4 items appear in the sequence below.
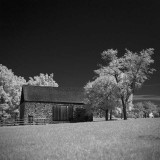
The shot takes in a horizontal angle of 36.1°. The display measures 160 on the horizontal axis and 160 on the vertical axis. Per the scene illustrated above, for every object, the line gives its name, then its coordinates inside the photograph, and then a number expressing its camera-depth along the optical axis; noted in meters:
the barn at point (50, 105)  47.53
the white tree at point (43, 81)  70.44
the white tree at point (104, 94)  41.31
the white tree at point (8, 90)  47.81
